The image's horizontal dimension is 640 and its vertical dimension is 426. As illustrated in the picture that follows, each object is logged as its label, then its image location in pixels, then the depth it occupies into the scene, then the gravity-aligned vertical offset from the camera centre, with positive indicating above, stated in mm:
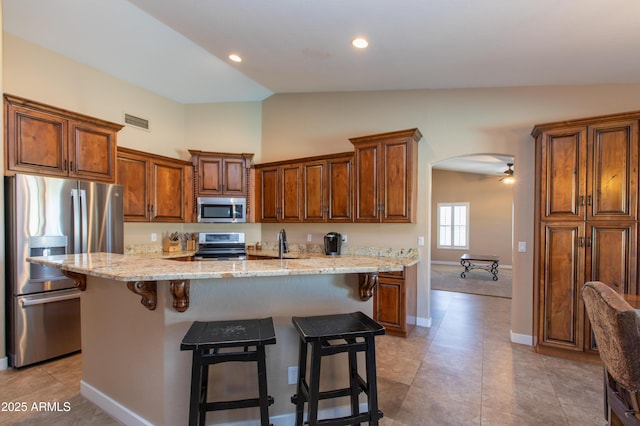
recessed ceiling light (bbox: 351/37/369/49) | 2731 +1503
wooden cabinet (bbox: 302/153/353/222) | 4074 +268
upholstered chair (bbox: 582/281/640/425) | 1188 -549
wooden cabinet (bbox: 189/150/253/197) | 4613 +541
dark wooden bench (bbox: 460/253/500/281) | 7148 -1329
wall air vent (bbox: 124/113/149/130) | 4176 +1211
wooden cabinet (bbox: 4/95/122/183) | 2725 +649
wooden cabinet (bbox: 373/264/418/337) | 3584 -1113
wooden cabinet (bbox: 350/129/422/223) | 3654 +393
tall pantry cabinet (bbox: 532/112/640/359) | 2803 -109
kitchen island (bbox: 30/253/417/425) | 1737 -662
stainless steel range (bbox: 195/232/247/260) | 4367 -571
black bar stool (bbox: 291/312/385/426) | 1573 -811
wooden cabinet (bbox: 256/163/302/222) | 4480 +236
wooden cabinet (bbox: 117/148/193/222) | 3867 +299
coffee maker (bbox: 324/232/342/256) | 4223 -481
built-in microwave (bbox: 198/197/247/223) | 4598 -14
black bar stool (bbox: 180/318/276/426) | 1479 -713
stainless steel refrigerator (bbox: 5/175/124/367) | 2713 -390
